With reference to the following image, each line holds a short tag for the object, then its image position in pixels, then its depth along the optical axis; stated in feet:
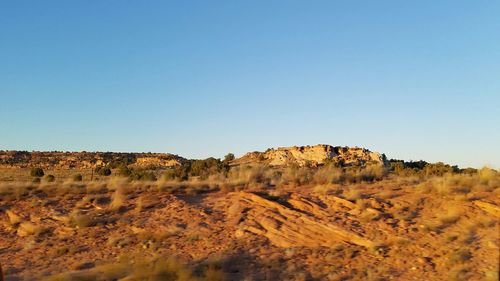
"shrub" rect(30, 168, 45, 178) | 134.67
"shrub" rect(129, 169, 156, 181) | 90.78
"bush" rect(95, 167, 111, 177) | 148.15
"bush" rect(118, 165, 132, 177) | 124.06
